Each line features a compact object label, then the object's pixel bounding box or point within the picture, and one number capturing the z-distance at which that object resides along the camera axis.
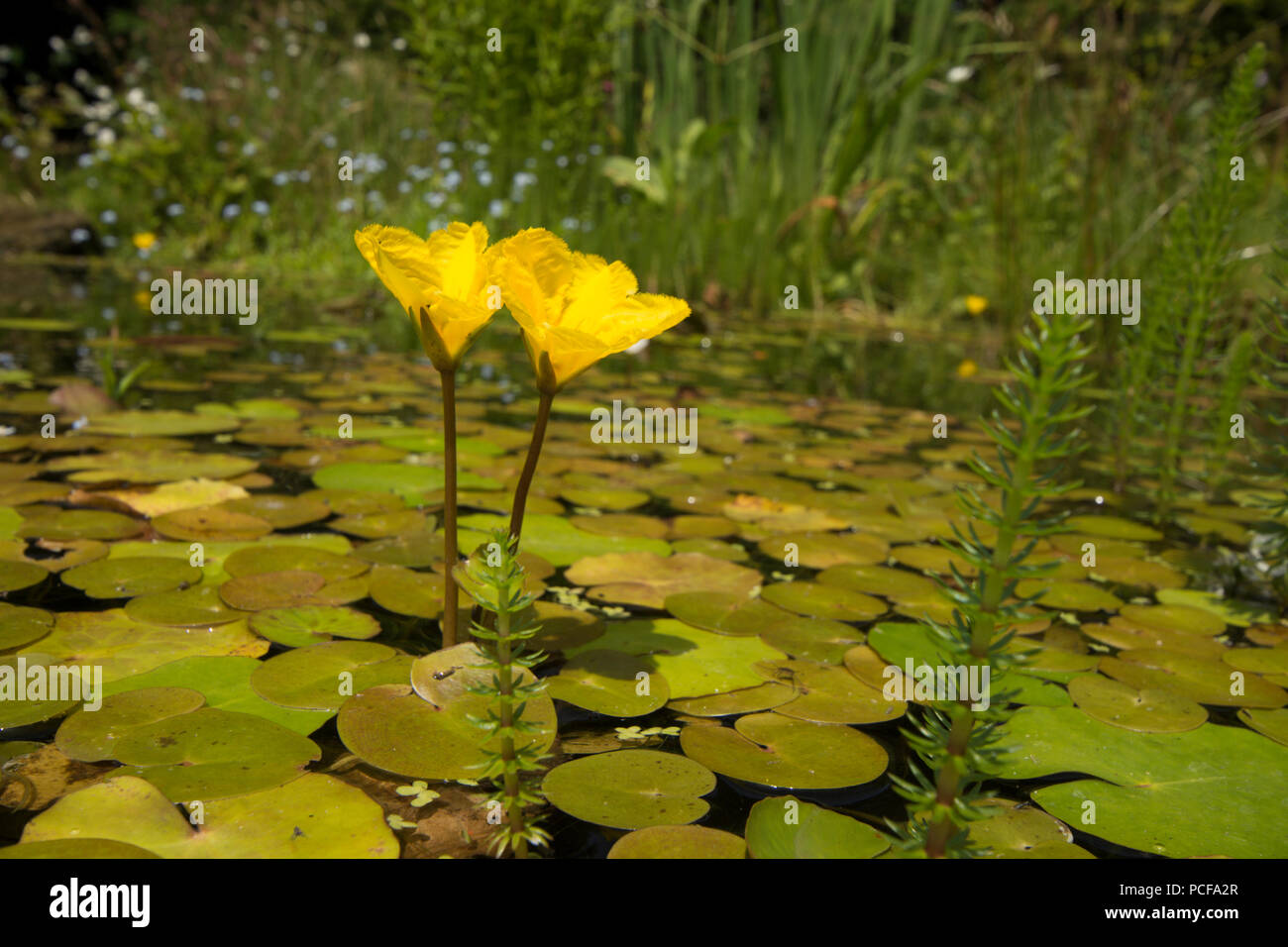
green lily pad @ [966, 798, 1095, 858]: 0.21
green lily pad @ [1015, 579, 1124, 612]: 0.34
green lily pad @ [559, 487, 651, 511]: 0.41
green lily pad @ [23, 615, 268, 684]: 0.26
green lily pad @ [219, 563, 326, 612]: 0.29
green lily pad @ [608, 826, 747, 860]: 0.20
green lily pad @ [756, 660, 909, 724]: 0.26
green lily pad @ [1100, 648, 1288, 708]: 0.28
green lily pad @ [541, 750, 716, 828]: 0.21
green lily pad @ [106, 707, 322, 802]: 0.21
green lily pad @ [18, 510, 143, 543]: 0.33
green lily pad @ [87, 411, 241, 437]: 0.46
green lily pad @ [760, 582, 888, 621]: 0.32
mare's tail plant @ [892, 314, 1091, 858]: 0.17
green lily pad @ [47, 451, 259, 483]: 0.39
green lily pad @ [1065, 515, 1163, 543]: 0.41
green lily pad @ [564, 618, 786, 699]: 0.27
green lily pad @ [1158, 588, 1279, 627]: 0.33
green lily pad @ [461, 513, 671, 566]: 0.35
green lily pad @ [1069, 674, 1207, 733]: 0.27
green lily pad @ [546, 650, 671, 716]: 0.25
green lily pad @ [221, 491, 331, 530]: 0.36
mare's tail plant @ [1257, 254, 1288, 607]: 0.32
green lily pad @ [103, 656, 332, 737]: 0.24
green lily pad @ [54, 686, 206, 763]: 0.22
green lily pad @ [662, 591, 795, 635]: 0.30
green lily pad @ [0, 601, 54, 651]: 0.26
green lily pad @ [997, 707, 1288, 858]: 0.22
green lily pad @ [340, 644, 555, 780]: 0.23
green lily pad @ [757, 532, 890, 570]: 0.36
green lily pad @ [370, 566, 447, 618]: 0.30
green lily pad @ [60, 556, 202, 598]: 0.30
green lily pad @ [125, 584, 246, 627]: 0.28
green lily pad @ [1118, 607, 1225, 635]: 0.32
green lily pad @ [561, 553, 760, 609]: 0.32
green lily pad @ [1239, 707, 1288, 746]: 0.26
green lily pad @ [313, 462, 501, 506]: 0.40
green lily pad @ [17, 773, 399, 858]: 0.20
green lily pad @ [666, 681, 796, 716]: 0.26
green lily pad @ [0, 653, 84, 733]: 0.23
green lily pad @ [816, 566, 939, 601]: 0.34
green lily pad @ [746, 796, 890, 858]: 0.21
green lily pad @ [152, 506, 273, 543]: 0.34
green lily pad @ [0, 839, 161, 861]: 0.19
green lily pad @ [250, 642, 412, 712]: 0.25
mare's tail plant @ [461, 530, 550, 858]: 0.19
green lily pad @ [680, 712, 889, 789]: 0.23
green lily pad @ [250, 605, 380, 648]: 0.28
